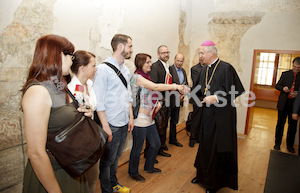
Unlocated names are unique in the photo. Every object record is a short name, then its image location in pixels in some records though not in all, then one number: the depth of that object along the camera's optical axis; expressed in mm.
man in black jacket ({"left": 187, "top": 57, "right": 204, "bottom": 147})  2861
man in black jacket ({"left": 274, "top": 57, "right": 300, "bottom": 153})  4125
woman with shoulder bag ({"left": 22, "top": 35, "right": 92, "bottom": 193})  1077
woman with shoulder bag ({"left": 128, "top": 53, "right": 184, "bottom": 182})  2751
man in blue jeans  2178
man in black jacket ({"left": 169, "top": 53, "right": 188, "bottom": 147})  4160
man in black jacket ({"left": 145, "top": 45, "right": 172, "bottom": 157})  3641
